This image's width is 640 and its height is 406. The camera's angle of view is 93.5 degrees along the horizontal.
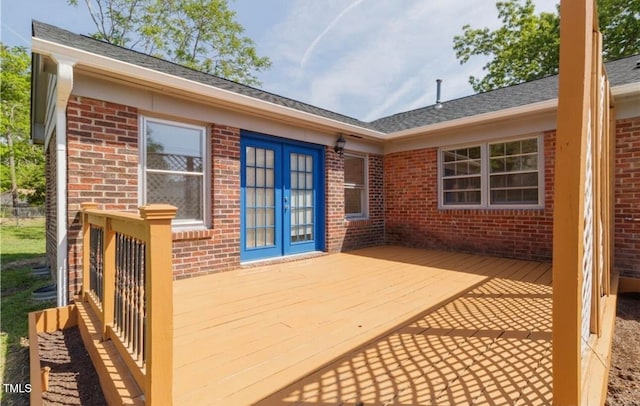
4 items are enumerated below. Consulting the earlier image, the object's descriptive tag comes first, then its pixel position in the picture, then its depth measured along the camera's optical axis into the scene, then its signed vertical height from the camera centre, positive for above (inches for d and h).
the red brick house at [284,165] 138.4 +25.1
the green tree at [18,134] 568.7 +155.7
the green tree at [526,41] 507.2 +316.4
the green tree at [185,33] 589.0 +357.3
